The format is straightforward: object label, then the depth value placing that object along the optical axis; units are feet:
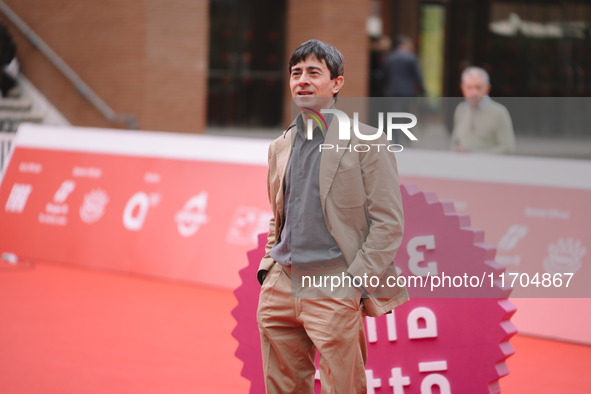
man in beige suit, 25.15
